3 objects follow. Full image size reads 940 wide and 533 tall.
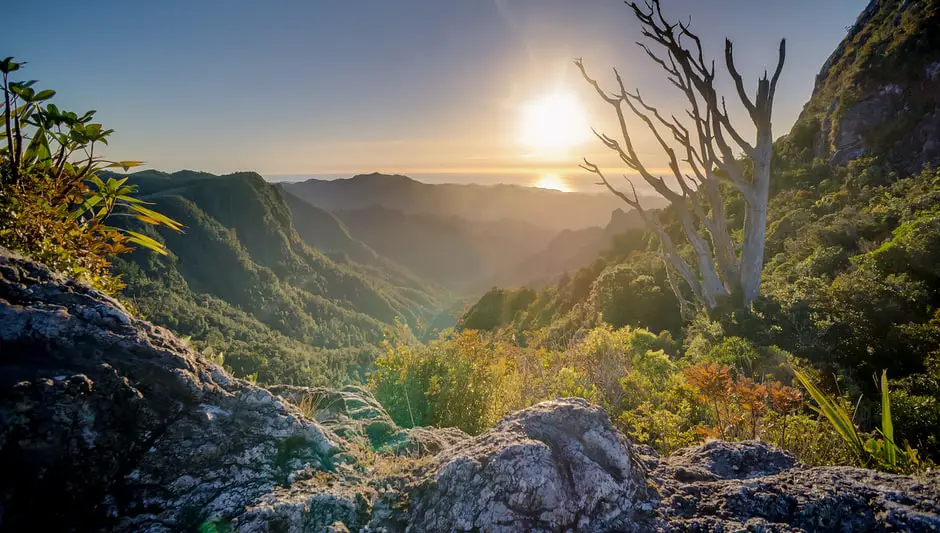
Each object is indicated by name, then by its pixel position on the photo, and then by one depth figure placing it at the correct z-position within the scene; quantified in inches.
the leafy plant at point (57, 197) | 75.9
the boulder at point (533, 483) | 63.4
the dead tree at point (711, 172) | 350.0
